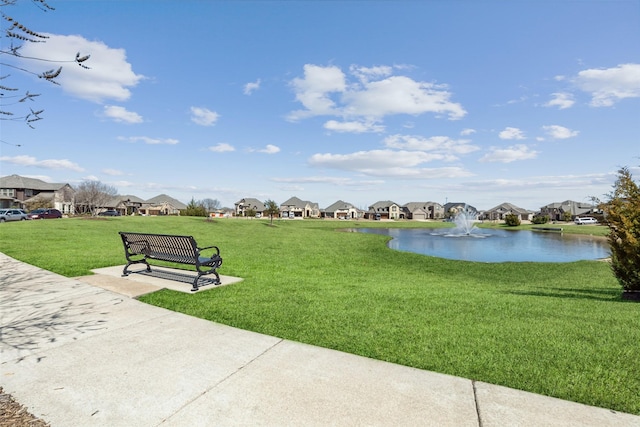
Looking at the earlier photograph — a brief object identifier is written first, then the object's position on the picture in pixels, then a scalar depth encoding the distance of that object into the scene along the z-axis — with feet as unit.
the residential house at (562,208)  395.55
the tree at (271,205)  208.45
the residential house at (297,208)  455.22
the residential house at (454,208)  449.89
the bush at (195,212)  258.78
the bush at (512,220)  265.75
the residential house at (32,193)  248.11
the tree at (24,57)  11.90
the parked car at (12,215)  122.52
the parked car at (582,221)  283.44
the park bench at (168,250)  26.11
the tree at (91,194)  229.04
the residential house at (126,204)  342.44
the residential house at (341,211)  455.22
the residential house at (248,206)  449.89
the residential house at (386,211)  453.17
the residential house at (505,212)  451.53
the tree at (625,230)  27.68
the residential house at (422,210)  449.89
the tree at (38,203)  233.14
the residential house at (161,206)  407.64
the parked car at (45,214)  135.53
